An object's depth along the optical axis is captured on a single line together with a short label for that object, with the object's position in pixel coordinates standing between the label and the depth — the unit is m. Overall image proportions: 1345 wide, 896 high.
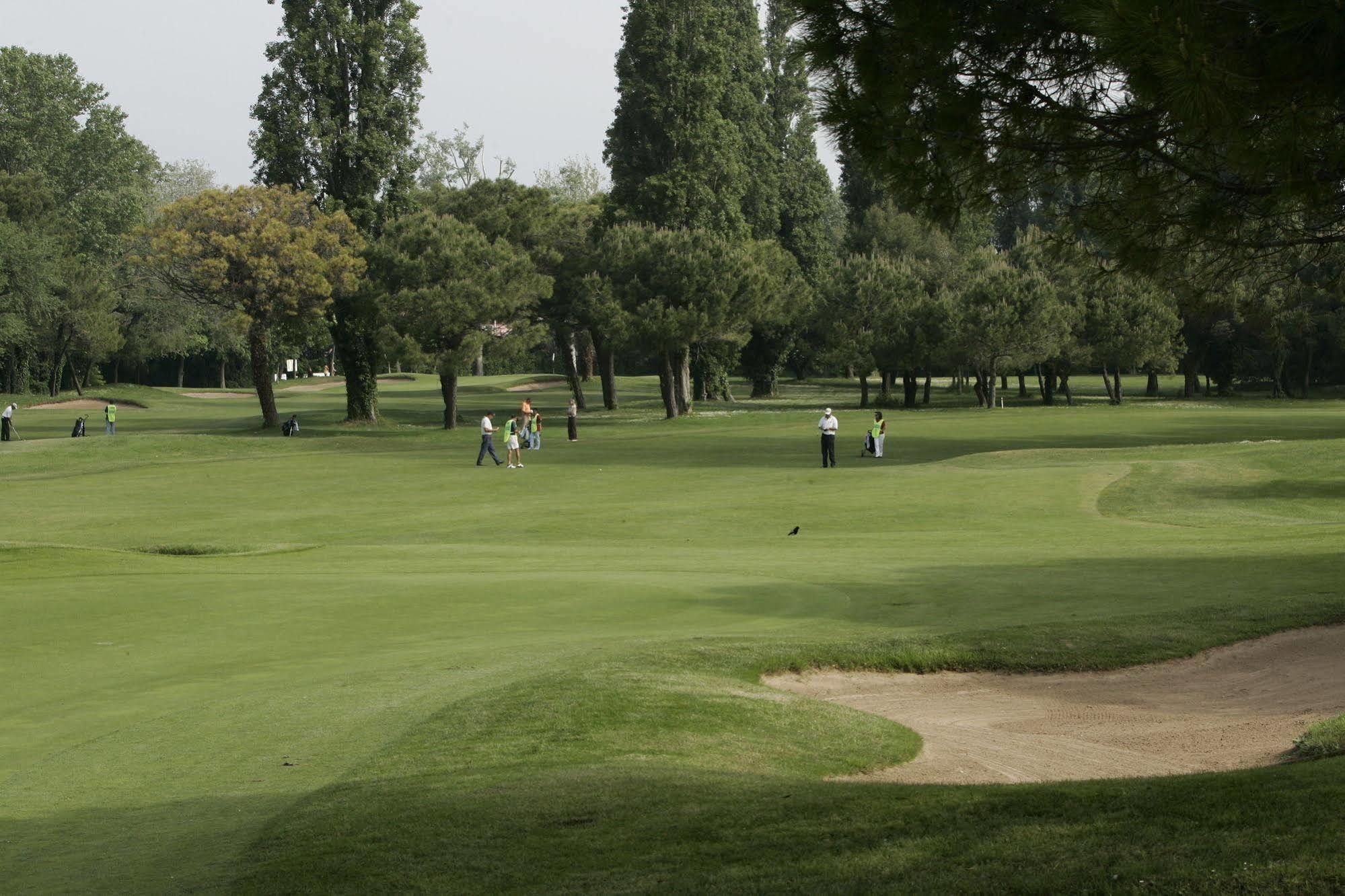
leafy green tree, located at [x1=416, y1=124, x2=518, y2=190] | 134.75
